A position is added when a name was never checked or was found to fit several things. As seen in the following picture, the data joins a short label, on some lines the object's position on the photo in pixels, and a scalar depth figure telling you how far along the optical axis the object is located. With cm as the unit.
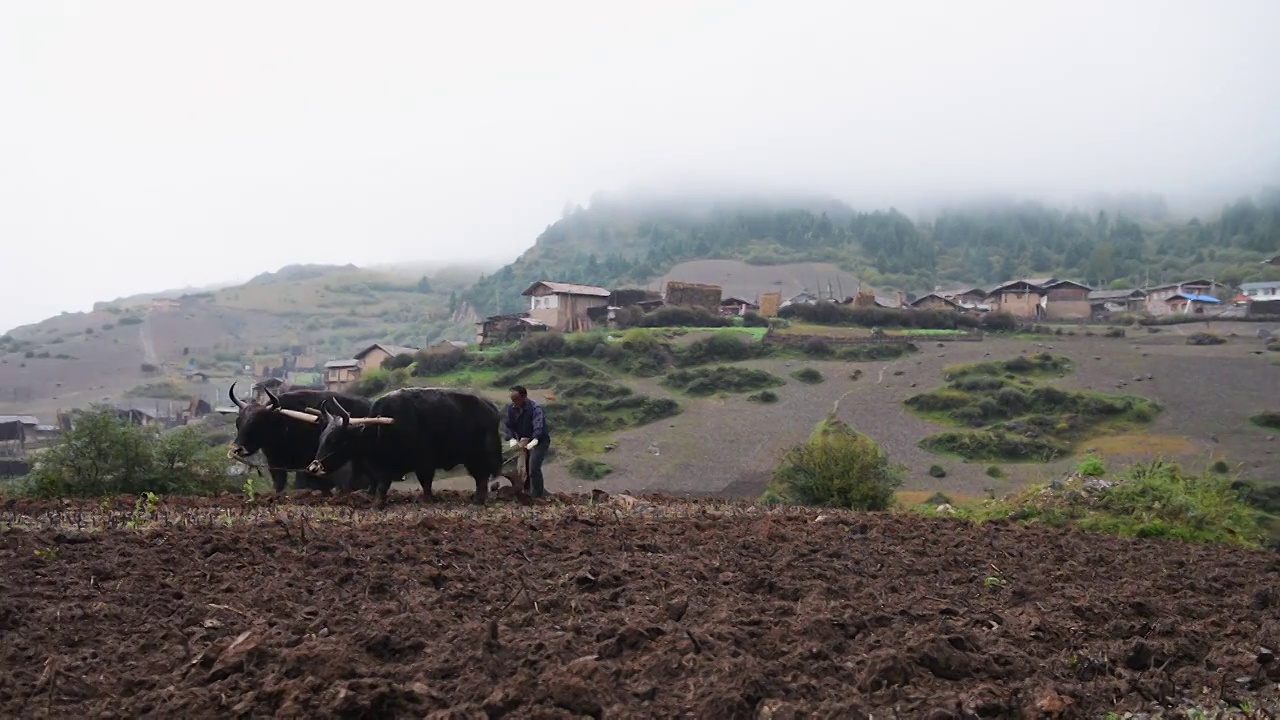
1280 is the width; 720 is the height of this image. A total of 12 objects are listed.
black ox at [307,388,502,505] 1812
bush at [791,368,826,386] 8206
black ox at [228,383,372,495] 2091
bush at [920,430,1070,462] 6334
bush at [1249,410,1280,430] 6850
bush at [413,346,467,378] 8550
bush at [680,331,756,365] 8831
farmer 1894
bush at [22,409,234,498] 2320
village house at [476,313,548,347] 10031
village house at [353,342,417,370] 9756
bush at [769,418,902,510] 2930
